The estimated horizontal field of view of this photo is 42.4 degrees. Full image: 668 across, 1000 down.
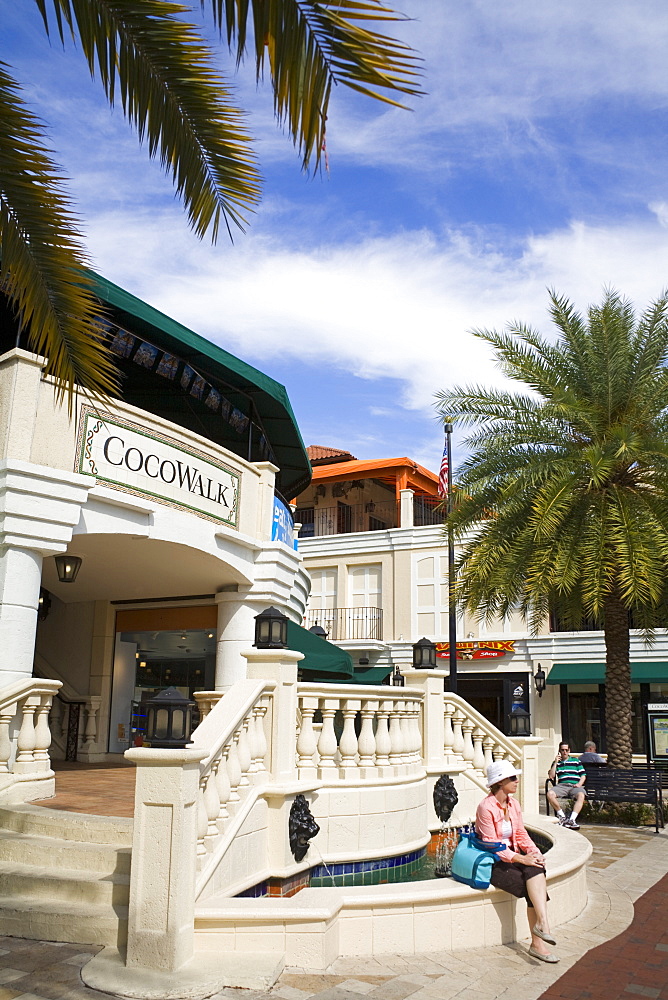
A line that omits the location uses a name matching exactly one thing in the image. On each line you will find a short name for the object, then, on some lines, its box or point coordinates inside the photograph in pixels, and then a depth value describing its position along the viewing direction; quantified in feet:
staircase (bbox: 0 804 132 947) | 19.45
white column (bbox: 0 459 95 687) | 29.45
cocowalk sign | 32.96
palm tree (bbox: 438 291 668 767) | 48.47
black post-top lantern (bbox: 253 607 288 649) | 25.79
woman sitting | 21.25
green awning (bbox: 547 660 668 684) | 86.99
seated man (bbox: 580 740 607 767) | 56.18
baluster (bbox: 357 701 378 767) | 28.60
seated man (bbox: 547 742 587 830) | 46.93
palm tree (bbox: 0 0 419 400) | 13.11
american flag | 81.17
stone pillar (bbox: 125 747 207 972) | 17.72
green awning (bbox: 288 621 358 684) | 42.73
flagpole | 75.08
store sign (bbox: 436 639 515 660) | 96.22
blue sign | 45.11
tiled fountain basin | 18.90
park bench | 46.88
